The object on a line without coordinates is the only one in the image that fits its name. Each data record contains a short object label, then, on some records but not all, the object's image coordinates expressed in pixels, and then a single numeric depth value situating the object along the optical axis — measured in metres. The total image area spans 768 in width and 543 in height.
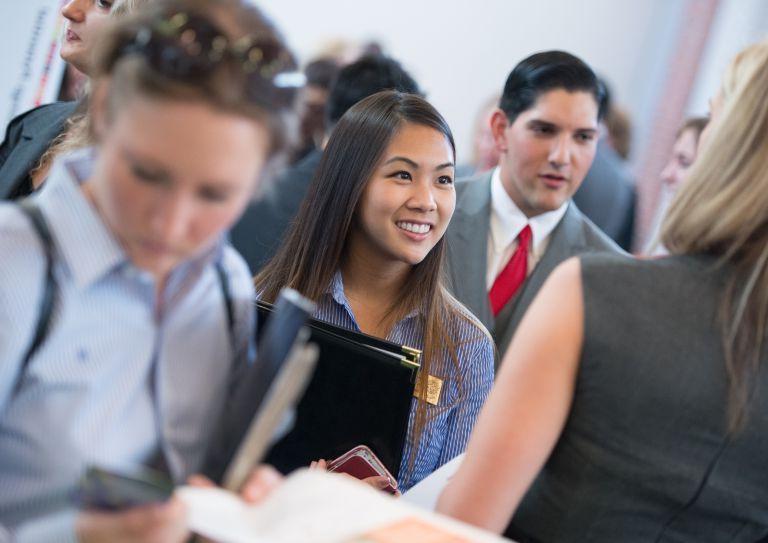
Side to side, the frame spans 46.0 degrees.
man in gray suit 2.99
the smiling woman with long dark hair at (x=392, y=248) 2.24
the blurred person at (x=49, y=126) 2.05
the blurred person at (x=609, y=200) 4.63
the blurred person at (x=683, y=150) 4.26
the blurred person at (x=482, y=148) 4.62
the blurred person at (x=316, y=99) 4.87
